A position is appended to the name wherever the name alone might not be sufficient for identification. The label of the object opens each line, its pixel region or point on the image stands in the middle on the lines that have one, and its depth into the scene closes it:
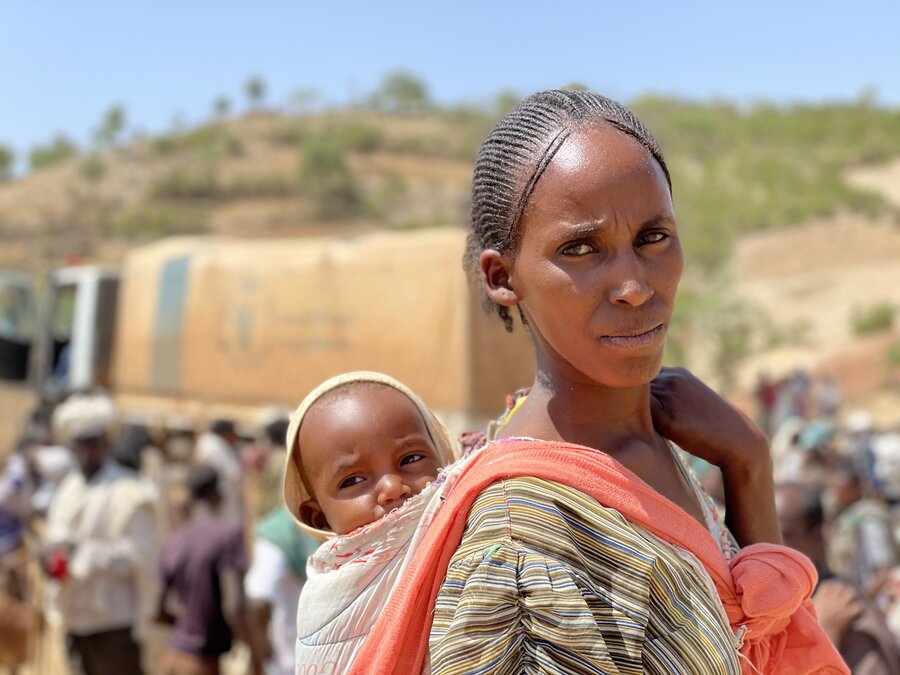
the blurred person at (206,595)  4.86
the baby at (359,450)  1.68
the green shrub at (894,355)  24.19
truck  9.36
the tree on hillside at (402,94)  64.25
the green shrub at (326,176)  45.50
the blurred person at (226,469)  7.76
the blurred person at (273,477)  5.61
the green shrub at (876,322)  27.22
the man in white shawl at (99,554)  5.27
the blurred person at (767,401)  19.12
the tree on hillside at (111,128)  56.53
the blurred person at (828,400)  19.28
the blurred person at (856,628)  3.01
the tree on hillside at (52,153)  57.94
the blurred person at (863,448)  10.99
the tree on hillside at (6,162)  52.56
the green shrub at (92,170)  47.66
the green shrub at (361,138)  51.53
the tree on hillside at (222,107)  60.38
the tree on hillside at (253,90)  63.50
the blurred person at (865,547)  5.49
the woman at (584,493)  1.18
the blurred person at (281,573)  4.16
